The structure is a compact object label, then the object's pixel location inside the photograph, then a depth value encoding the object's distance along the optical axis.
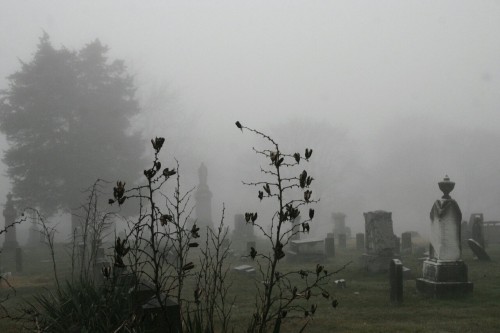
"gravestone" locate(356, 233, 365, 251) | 23.08
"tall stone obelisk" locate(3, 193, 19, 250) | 24.56
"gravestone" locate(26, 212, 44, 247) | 30.38
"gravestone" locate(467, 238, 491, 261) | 15.27
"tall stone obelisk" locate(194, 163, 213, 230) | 31.61
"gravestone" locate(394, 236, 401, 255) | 17.63
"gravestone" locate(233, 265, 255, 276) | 14.45
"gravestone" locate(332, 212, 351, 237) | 31.36
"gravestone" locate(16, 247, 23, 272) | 18.53
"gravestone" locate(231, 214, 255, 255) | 27.67
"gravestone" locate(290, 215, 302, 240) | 24.61
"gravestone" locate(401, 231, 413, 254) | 20.05
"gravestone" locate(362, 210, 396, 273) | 14.16
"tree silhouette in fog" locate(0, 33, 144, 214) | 26.84
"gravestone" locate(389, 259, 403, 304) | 9.67
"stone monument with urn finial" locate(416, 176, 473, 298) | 9.98
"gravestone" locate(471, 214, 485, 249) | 18.22
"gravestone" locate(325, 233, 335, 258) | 19.38
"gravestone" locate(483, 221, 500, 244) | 23.98
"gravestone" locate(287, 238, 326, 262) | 18.34
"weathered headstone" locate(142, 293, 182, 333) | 4.00
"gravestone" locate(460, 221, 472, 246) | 21.14
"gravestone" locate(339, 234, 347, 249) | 24.53
